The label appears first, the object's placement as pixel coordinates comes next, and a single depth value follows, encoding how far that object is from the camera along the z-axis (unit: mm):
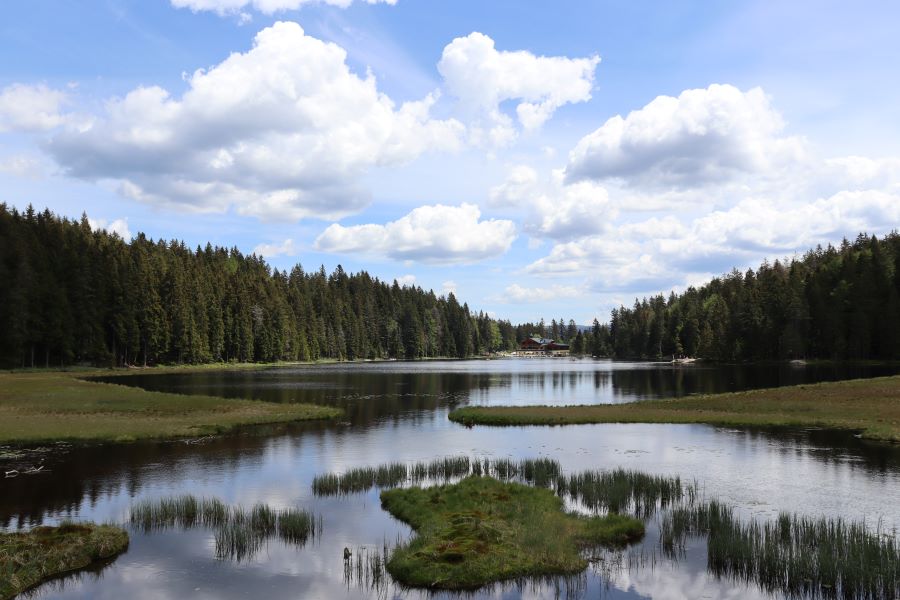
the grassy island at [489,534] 19500
